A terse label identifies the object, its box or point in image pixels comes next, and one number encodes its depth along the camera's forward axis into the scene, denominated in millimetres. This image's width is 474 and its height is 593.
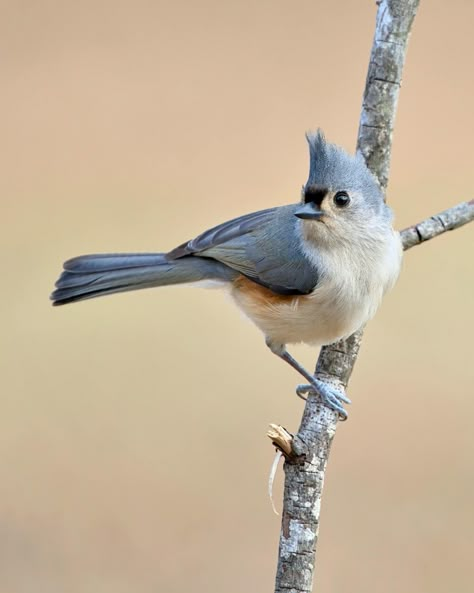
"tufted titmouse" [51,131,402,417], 4879
